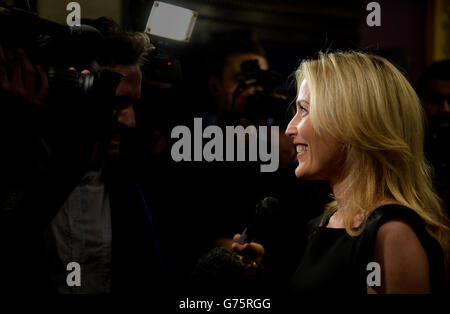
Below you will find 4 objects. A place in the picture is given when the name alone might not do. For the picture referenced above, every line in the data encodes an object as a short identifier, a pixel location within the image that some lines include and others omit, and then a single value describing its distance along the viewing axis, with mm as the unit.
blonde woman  2421
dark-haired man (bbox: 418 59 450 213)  2837
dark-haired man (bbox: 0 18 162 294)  2424
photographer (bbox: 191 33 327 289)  2734
